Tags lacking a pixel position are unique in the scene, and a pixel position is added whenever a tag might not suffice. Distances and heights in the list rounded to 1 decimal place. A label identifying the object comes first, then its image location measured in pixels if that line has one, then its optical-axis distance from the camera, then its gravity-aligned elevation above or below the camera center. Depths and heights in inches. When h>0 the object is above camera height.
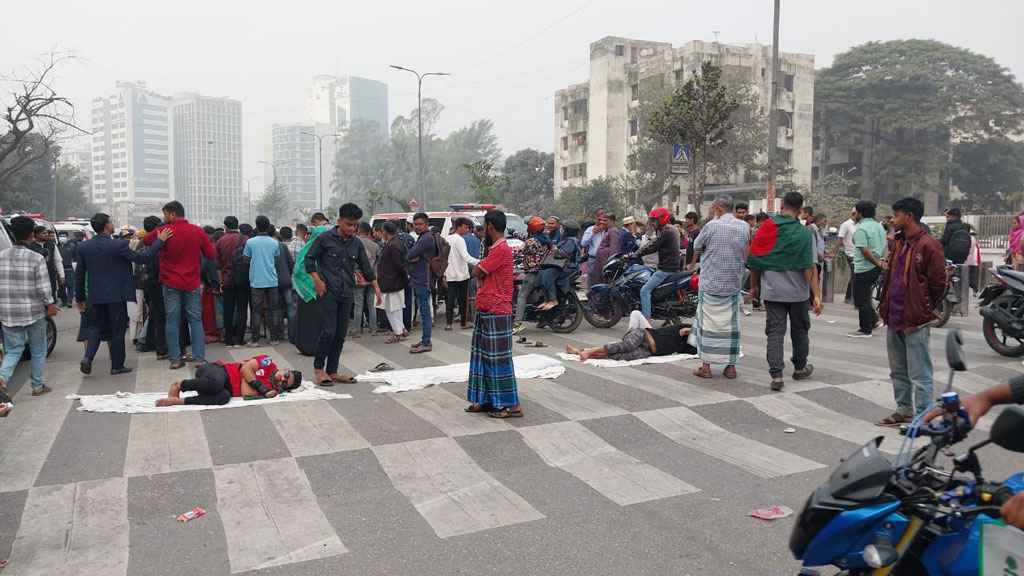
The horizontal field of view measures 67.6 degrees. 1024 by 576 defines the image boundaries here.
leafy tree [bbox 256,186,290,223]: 3255.7 +84.1
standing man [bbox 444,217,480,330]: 437.7 -26.2
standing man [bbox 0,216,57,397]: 288.2 -30.0
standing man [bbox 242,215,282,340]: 413.1 -28.5
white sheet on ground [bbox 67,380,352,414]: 265.2 -64.4
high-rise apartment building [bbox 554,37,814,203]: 1934.1 +365.7
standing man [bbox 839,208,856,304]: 532.7 -6.6
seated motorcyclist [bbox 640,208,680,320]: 421.7 -12.7
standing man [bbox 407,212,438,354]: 407.5 -19.4
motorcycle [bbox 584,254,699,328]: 434.3 -39.2
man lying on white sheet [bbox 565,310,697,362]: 348.2 -53.7
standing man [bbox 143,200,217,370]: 341.7 -22.8
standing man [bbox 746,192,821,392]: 287.3 -16.2
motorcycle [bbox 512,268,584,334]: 442.0 -49.4
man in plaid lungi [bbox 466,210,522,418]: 254.4 -39.2
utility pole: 685.3 +88.2
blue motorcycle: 92.2 -34.4
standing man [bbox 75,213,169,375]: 332.2 -28.0
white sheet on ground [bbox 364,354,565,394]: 302.7 -61.9
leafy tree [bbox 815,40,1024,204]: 2014.0 +331.3
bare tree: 854.5 +120.0
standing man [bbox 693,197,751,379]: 303.7 -23.2
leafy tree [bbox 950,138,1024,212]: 2100.1 +159.7
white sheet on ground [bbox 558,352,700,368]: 338.6 -60.2
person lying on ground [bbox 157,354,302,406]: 268.5 -57.2
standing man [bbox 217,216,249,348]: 420.5 -37.4
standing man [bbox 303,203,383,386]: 300.8 -22.5
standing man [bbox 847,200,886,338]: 396.5 -17.9
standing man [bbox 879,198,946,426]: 230.5 -22.1
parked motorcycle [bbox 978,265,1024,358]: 340.5 -38.7
